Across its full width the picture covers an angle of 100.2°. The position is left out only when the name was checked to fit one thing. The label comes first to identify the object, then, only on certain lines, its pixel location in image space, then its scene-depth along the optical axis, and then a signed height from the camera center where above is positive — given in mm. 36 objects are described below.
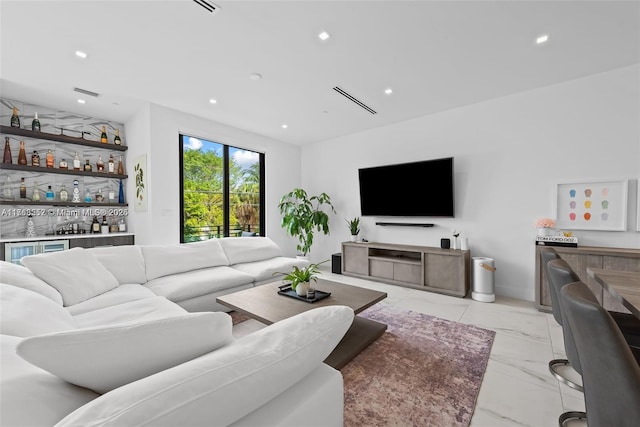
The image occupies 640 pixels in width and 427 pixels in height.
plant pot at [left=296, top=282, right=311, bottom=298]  2381 -664
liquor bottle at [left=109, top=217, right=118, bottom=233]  4453 -157
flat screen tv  4012 +392
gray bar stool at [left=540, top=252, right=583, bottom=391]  1391 -658
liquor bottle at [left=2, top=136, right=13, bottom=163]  3570 +867
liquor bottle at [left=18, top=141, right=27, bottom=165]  3668 +849
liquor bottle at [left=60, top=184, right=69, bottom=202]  4012 +340
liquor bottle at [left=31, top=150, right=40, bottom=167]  3762 +823
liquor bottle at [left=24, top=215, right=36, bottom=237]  3736 -158
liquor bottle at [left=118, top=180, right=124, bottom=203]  4586 +389
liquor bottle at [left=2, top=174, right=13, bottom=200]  3638 +385
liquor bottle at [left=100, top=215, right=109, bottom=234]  4282 -179
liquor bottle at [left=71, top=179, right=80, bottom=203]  4125 +390
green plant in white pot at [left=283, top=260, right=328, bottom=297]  2385 -597
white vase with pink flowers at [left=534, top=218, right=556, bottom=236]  3182 -176
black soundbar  4294 -182
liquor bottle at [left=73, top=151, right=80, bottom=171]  4066 +818
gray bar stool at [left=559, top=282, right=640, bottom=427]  721 -446
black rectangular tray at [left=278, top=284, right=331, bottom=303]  2320 -726
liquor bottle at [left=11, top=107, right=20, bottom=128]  3592 +1331
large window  4484 +465
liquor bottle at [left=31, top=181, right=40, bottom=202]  3797 +340
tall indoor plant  5285 -14
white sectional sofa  589 -415
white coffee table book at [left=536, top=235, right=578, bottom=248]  2980 -338
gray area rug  1530 -1145
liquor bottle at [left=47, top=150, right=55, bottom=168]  3870 +843
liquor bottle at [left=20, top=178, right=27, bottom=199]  3734 +397
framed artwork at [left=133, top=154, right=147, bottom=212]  4016 +527
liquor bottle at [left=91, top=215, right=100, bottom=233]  4211 -143
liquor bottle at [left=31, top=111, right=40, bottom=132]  3719 +1295
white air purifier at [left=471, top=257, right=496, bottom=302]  3400 -868
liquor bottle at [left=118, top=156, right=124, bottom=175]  4531 +846
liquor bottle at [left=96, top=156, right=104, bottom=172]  4336 +832
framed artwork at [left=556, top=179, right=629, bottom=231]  2936 +67
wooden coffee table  2041 -750
